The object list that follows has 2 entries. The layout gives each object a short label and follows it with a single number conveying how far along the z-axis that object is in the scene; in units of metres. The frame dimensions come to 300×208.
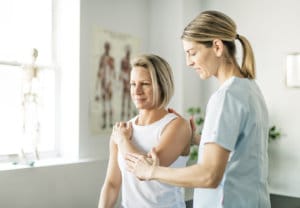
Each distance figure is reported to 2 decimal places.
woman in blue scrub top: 1.16
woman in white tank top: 1.50
